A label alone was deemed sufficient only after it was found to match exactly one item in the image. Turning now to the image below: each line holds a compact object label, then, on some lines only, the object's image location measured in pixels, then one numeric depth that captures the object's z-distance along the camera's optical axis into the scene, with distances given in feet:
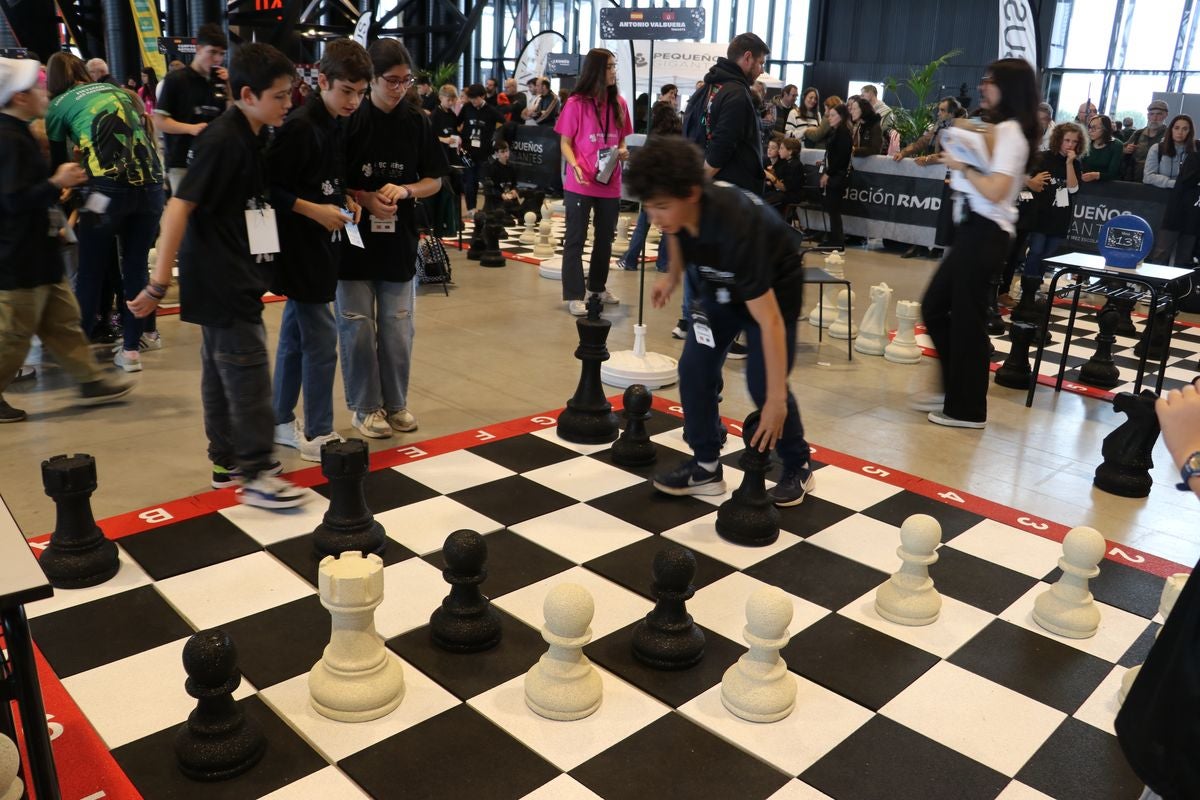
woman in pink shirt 16.62
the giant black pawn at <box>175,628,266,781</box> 5.66
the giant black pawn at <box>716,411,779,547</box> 9.12
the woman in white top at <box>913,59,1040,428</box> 11.34
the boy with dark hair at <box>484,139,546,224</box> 29.96
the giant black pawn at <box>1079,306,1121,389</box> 15.28
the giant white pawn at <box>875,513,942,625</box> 7.79
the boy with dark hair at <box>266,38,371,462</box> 9.55
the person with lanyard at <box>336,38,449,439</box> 10.41
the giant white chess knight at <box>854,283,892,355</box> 16.78
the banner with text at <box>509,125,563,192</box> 35.94
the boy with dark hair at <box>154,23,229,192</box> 14.70
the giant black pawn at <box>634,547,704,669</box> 7.00
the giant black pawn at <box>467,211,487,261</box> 23.99
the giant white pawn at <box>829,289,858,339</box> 17.89
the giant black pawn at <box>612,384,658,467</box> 10.87
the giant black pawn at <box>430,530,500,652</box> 7.14
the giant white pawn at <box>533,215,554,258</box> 24.44
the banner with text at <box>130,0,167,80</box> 40.88
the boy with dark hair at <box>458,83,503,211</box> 31.99
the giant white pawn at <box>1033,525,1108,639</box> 7.71
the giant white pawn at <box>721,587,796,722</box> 6.46
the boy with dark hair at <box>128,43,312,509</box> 8.50
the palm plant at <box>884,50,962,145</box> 31.58
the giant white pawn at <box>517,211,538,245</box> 25.59
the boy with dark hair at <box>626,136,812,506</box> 7.88
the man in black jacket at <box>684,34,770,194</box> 14.33
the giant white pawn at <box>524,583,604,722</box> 6.42
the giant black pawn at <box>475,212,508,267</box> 23.52
